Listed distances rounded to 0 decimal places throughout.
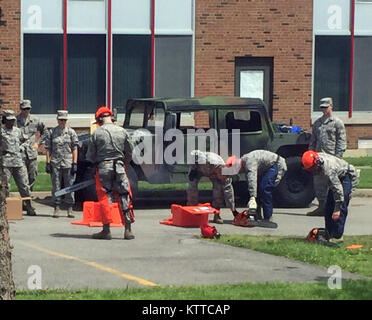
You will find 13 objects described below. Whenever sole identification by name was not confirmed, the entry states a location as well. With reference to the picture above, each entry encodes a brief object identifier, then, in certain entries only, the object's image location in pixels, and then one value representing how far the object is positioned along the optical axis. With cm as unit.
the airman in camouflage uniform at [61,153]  1942
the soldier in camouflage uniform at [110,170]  1647
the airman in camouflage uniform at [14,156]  1888
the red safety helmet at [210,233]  1656
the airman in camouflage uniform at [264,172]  1830
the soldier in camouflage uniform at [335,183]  1578
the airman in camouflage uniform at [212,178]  1845
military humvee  2000
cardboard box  1861
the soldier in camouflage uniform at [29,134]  1995
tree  1024
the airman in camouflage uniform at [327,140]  2002
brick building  2694
